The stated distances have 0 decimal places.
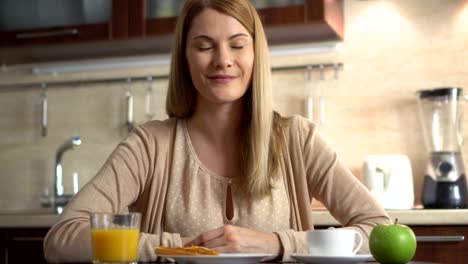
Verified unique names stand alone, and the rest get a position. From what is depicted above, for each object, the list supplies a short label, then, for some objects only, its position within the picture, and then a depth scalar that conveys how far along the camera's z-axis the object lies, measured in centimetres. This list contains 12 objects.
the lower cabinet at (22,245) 371
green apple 208
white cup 209
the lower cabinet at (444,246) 327
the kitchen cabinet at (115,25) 368
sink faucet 422
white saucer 201
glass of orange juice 197
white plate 199
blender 349
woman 264
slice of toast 203
